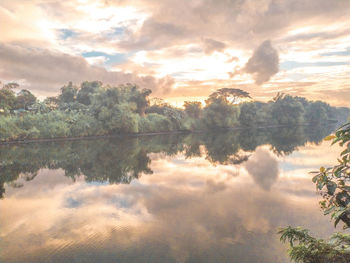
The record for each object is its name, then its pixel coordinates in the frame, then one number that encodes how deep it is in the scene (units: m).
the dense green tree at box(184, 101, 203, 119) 67.19
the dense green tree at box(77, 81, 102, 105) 55.88
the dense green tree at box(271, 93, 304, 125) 72.25
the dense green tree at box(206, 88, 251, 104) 70.41
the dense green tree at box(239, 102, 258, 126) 60.12
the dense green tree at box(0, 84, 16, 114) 34.47
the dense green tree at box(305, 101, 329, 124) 86.94
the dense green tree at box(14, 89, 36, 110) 43.31
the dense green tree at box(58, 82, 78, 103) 54.95
